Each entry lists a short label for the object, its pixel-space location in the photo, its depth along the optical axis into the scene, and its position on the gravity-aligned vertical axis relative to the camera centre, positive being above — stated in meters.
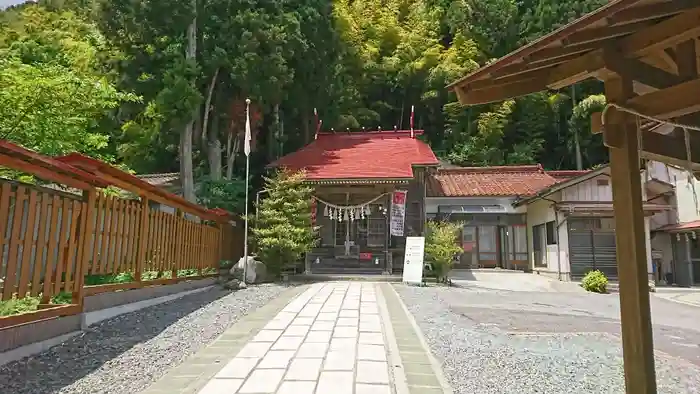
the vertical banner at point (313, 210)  13.40 +1.29
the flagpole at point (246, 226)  11.01 +0.60
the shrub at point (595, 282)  12.51 -0.75
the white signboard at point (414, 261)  12.24 -0.23
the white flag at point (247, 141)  11.74 +2.85
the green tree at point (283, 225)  11.81 +0.69
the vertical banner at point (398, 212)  13.68 +1.22
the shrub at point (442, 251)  12.63 +0.07
